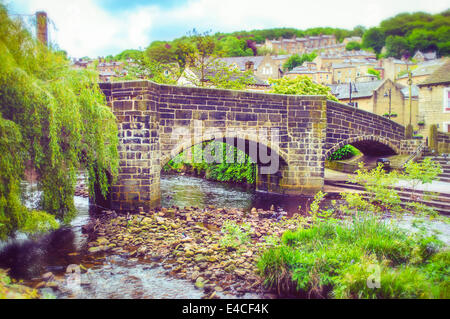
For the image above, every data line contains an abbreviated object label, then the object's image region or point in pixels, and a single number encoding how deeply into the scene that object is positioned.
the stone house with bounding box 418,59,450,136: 25.08
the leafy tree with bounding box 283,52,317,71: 97.34
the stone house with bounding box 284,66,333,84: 71.88
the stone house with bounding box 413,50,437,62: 87.44
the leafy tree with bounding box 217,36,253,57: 78.21
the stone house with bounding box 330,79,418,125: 38.16
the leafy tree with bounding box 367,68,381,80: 74.70
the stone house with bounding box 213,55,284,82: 56.69
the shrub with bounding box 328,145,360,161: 23.78
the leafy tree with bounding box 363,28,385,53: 117.06
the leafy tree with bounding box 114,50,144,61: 25.03
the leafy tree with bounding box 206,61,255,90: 21.65
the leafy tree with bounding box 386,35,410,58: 99.56
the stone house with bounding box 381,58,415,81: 74.75
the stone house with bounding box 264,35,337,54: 135.38
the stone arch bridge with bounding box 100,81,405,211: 11.34
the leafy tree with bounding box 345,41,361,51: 124.38
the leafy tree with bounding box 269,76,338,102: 22.25
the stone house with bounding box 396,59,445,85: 54.29
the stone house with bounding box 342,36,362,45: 137.81
